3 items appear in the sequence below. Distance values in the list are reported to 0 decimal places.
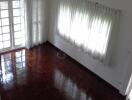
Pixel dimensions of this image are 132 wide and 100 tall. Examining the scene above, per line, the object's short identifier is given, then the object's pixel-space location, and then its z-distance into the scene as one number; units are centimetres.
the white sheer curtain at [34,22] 406
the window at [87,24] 305
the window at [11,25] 388
